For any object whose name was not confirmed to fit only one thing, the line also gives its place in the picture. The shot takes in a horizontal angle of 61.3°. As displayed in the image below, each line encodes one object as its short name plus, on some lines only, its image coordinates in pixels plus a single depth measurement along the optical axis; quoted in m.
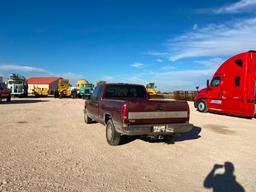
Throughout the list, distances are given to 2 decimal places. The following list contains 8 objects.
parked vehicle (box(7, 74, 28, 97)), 31.80
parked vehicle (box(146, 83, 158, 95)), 32.22
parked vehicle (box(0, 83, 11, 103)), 21.21
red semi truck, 12.56
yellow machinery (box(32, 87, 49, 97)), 35.76
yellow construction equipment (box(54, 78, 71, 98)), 34.09
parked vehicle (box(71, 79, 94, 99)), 33.12
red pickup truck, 5.60
